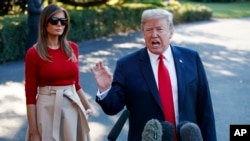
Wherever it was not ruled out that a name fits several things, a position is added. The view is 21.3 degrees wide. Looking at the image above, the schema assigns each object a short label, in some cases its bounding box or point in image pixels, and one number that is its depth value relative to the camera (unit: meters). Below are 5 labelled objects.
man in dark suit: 3.69
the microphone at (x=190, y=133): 2.89
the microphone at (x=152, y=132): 2.81
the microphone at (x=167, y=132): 2.90
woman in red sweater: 5.25
